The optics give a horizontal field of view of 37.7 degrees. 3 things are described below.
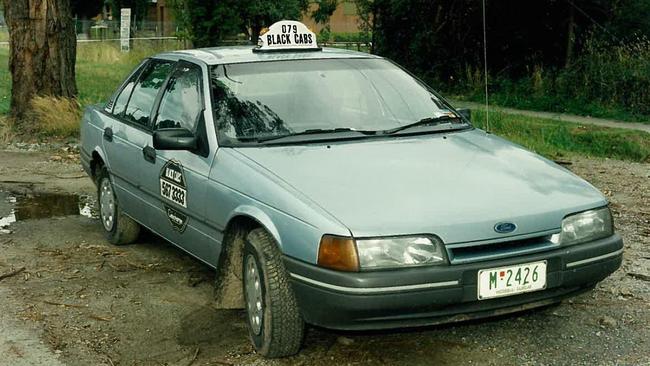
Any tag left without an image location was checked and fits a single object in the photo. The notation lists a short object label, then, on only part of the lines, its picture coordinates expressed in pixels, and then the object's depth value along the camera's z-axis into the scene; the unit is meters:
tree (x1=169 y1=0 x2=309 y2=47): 29.67
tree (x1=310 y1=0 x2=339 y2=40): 30.73
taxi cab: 4.08
